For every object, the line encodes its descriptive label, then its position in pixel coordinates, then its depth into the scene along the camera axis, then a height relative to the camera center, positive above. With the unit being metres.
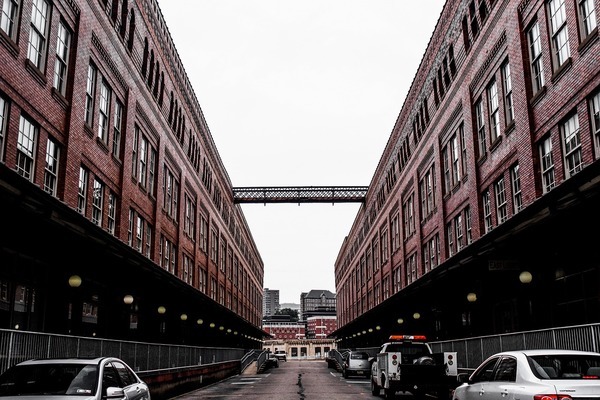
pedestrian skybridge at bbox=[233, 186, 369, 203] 64.12 +15.02
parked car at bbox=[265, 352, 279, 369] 61.28 -1.67
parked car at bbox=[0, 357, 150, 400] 9.66 -0.51
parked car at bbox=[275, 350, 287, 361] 92.07 -1.69
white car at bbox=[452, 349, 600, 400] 8.71 -0.52
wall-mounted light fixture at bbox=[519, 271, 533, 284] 17.83 +1.77
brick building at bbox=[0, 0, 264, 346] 17.33 +6.52
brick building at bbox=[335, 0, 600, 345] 17.61 +6.48
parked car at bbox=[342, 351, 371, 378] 39.81 -1.33
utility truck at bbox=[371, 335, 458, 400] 20.41 -0.90
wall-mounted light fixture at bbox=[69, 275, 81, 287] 17.59 +1.79
